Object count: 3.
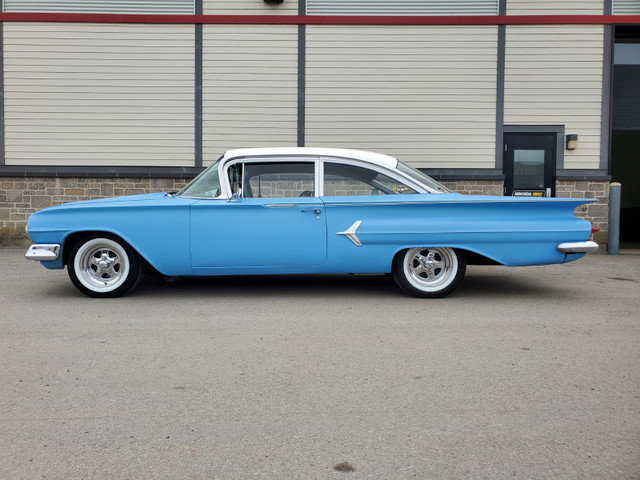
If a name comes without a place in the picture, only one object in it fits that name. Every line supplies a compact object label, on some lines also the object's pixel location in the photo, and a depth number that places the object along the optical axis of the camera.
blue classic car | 6.12
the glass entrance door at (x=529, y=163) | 12.28
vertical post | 11.33
